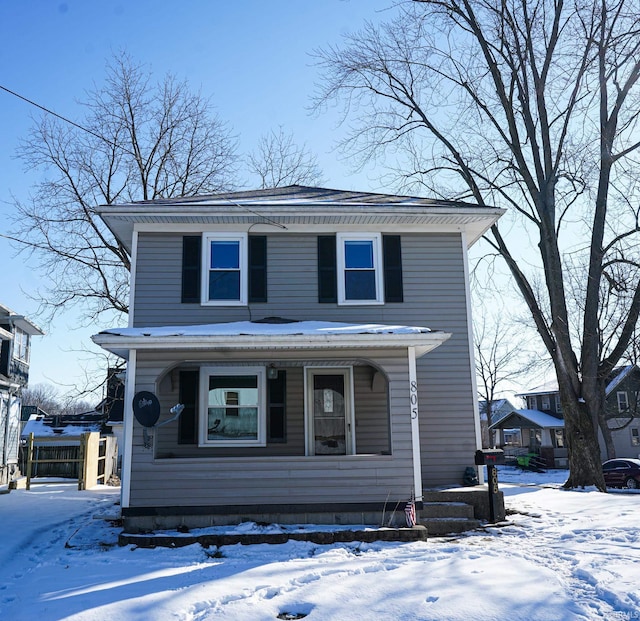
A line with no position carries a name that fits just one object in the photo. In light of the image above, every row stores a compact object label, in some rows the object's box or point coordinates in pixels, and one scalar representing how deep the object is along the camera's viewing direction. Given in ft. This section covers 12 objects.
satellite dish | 29.14
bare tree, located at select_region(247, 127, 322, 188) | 80.50
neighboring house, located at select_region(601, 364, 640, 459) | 117.70
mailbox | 32.27
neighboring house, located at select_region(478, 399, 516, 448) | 172.45
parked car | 75.72
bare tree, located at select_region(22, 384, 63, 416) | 295.89
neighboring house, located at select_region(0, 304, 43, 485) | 68.18
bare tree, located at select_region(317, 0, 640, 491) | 48.75
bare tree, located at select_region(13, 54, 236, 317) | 65.57
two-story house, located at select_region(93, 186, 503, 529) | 34.63
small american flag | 28.43
